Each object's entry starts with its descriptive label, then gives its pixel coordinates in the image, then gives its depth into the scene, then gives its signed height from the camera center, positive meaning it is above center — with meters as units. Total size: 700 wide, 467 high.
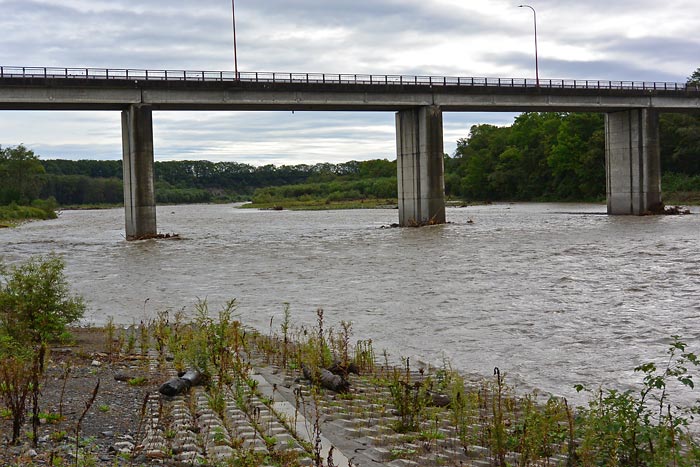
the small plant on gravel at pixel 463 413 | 8.71 -2.71
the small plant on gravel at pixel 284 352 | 13.12 -2.69
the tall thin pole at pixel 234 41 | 59.08 +13.90
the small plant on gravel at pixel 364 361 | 12.95 -2.78
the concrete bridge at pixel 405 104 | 53.78 +8.60
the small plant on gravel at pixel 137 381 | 11.29 -2.61
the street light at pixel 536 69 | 68.19 +12.47
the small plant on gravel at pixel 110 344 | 13.59 -2.55
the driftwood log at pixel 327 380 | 11.31 -2.72
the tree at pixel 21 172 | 139.12 +8.38
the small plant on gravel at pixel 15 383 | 7.77 -2.06
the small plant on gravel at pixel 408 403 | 9.35 -2.67
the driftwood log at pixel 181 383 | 10.62 -2.55
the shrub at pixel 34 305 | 13.73 -1.74
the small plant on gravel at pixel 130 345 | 13.95 -2.60
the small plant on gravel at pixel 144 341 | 14.05 -2.62
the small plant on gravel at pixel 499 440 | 7.66 -2.59
